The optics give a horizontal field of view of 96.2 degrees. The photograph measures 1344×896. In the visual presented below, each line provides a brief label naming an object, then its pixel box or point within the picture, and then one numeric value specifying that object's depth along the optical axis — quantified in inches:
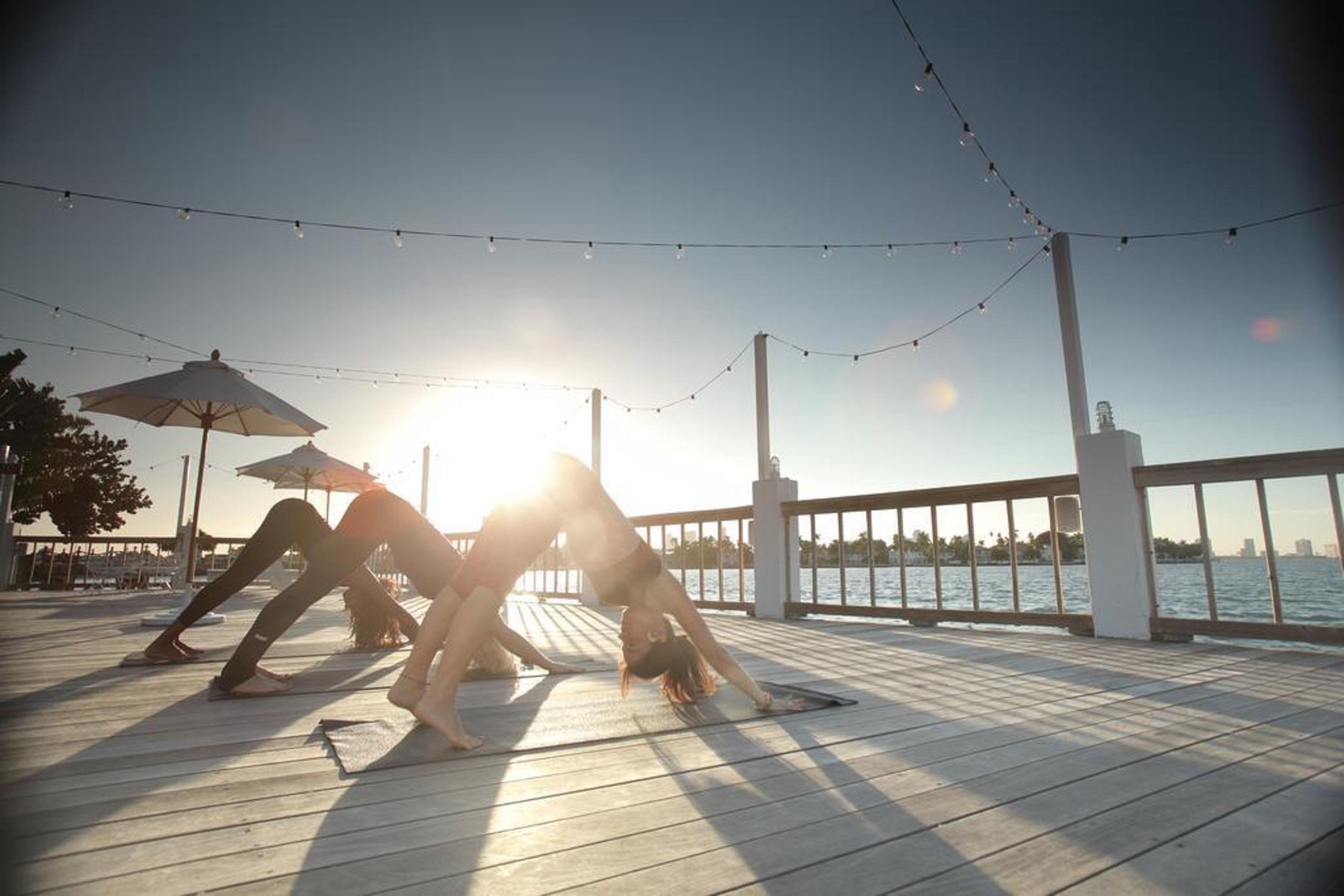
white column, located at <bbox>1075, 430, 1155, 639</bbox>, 146.7
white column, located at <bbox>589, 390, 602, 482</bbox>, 366.6
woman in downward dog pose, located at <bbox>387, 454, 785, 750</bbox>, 61.6
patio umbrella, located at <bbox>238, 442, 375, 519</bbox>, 301.3
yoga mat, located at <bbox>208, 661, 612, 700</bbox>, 90.9
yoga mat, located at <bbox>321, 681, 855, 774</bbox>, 57.4
